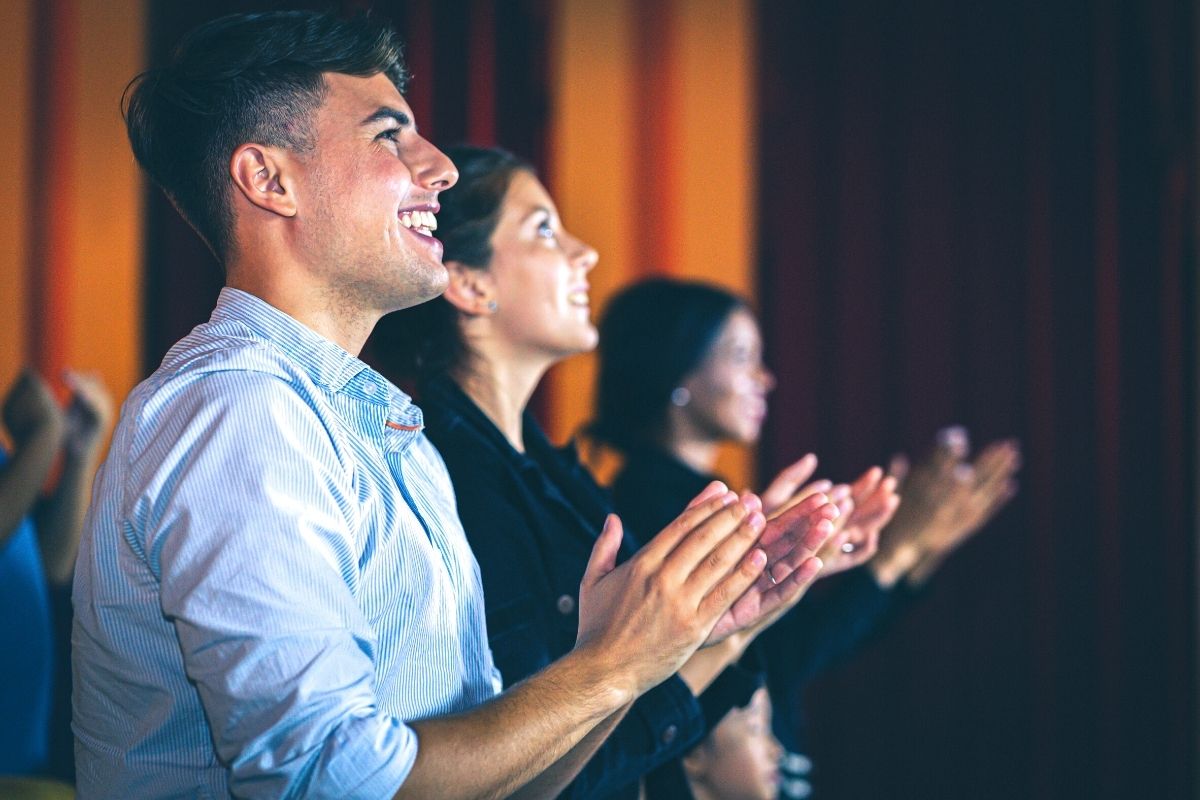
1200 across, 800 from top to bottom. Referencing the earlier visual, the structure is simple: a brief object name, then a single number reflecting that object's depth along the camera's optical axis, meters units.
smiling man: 1.82
